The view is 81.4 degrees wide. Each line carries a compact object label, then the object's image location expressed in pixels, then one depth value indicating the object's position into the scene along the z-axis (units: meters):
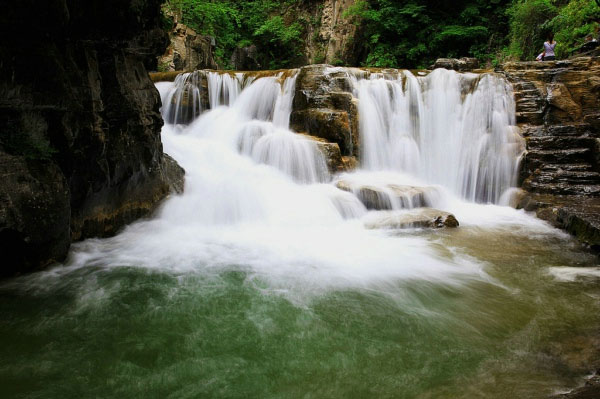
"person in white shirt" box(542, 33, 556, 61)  11.71
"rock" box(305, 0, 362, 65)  20.48
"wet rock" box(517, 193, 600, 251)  5.79
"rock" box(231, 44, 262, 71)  20.72
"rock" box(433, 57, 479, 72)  12.82
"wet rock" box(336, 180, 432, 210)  7.77
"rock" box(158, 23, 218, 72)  15.32
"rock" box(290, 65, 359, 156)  9.88
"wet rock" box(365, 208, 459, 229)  6.95
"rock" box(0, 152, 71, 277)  3.78
